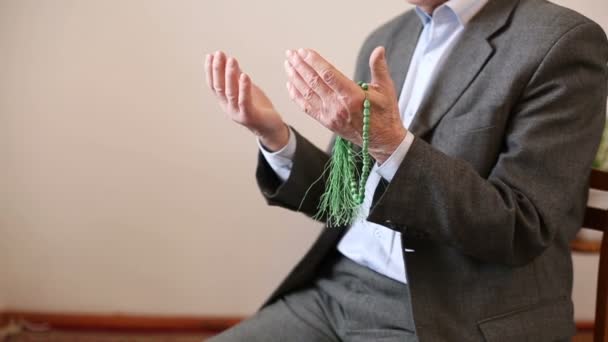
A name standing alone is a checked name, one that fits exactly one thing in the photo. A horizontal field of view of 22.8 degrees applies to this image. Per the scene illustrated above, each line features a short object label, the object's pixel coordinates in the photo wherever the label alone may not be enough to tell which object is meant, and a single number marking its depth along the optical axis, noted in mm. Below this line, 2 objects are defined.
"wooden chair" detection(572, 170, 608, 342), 2178
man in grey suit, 1978
